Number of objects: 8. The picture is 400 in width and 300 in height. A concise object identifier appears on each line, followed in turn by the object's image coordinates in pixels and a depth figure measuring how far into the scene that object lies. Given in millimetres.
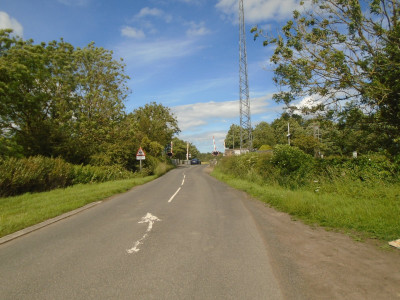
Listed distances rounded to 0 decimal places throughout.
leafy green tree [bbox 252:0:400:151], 10055
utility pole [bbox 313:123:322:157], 47178
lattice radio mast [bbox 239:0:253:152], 30641
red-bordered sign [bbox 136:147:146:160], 27984
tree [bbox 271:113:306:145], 74725
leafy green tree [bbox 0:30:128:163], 21281
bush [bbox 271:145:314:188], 13214
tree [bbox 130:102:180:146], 59188
